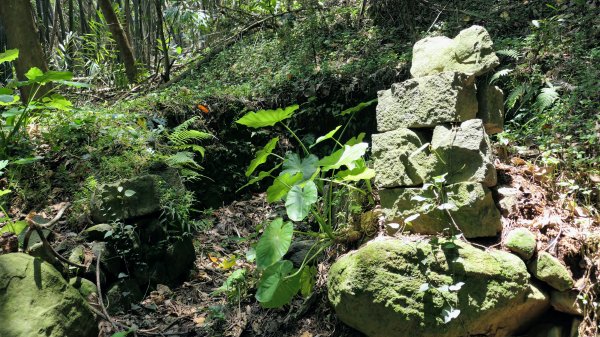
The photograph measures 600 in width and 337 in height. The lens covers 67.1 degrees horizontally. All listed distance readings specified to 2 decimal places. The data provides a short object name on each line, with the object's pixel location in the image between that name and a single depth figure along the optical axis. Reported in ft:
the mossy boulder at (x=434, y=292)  8.55
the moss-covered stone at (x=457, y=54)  10.39
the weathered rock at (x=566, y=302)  8.45
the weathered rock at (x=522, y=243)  8.92
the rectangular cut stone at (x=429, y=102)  9.99
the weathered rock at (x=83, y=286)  10.23
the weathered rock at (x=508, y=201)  10.00
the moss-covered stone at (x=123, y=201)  11.85
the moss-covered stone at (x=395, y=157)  10.16
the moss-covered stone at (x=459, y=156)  9.43
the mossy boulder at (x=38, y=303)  8.30
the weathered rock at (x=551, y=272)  8.59
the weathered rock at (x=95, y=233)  11.48
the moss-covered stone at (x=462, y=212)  9.32
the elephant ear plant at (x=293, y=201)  9.21
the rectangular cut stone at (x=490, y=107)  10.68
